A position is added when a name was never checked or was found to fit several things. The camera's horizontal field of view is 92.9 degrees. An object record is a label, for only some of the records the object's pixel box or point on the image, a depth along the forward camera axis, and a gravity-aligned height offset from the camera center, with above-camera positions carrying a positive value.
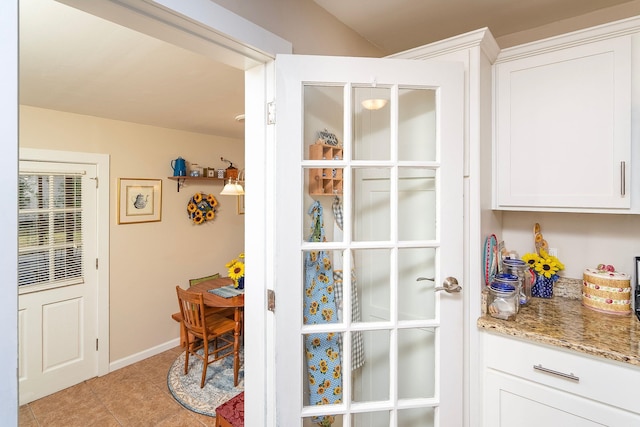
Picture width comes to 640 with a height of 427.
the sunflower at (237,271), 3.07 -0.59
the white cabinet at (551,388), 1.12 -0.71
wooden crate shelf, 1.29 +0.16
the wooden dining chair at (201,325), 2.79 -1.13
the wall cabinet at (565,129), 1.32 +0.40
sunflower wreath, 3.83 +0.07
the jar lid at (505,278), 1.43 -0.31
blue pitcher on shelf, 3.56 +0.54
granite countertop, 1.13 -0.49
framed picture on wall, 3.23 +0.14
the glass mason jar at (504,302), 1.39 -0.41
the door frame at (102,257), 3.06 -0.45
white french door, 1.24 -0.13
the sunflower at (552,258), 1.67 -0.25
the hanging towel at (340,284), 1.31 -0.31
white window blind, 2.68 -0.15
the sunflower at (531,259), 1.71 -0.26
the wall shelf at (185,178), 3.59 +0.42
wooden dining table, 2.85 -0.84
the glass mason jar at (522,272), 1.60 -0.32
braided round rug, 2.61 -1.62
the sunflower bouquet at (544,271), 1.68 -0.32
